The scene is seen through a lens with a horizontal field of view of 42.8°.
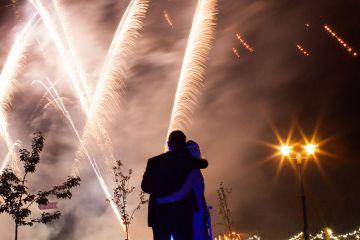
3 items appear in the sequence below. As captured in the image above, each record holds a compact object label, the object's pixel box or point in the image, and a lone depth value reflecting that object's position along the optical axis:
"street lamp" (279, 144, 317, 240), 19.47
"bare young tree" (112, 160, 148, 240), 39.38
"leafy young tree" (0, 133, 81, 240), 21.67
